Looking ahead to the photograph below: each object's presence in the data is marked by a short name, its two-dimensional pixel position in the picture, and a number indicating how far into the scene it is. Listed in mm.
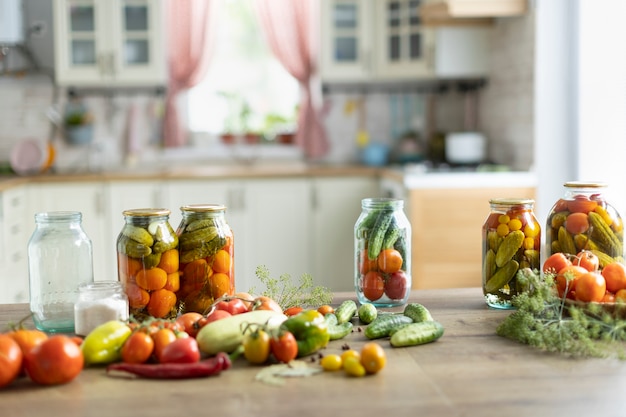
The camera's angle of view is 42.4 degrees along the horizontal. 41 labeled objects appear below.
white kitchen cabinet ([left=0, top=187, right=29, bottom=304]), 4586
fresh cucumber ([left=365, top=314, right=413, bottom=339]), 1646
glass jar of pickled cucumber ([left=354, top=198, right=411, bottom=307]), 1891
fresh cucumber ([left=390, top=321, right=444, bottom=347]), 1584
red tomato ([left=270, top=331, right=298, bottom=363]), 1450
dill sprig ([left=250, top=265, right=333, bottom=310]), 1816
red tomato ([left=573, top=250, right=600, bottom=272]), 1791
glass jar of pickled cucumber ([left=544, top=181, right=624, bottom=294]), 1899
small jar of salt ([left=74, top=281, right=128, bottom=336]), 1610
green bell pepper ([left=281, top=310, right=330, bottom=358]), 1503
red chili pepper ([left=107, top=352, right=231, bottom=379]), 1404
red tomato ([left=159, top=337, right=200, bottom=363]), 1430
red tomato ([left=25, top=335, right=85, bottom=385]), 1355
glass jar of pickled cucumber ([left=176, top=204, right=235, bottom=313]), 1763
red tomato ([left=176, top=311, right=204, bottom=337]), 1583
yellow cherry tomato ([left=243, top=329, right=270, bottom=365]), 1451
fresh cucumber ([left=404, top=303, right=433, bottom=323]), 1711
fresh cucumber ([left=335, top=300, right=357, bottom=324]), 1730
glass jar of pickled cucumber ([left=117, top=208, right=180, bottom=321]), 1710
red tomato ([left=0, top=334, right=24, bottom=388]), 1353
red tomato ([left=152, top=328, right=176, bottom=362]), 1455
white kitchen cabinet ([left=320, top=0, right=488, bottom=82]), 5402
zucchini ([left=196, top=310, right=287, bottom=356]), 1504
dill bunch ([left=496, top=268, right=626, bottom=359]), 1530
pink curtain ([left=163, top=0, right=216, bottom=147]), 5684
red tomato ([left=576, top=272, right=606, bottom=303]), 1652
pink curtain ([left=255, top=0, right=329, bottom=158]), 5758
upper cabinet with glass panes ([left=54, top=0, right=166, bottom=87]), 5355
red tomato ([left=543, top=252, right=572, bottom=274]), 1775
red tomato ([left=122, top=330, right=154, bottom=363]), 1446
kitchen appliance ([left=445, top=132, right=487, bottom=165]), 5207
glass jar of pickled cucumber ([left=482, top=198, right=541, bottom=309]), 1875
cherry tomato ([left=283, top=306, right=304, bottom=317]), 1705
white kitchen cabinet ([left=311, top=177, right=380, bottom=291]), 5238
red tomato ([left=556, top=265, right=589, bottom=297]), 1691
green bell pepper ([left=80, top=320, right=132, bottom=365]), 1469
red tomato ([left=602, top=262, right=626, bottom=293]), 1699
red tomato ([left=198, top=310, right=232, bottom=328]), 1581
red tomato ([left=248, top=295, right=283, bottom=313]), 1659
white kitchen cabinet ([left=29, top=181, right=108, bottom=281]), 5109
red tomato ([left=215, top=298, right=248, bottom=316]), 1635
